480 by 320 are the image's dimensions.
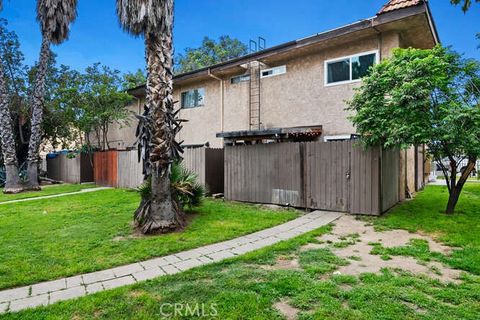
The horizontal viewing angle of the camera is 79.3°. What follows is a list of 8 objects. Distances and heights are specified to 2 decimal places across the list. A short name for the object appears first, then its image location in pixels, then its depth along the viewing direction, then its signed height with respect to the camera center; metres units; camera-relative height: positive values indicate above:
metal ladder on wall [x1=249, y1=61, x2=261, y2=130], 13.89 +2.88
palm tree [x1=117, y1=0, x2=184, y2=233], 6.69 +0.96
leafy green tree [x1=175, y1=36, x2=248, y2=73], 31.20 +11.68
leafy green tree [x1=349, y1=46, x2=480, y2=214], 6.73 +1.18
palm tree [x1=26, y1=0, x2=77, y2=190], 16.36 +5.49
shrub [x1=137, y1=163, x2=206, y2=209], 7.44 -0.89
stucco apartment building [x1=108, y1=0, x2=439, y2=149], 10.12 +3.43
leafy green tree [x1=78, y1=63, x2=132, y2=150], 18.14 +3.53
